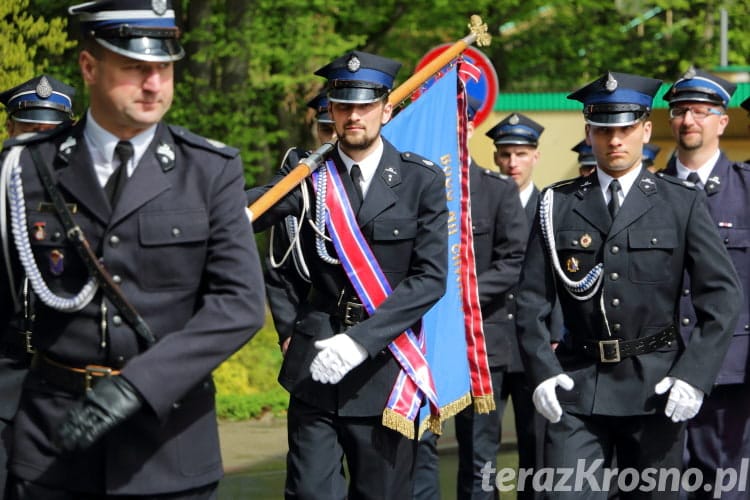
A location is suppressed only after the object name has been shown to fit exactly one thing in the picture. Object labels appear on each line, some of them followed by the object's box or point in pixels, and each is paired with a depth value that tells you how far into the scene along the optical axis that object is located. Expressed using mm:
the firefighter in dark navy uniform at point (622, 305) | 10183
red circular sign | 16920
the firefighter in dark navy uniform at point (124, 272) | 6799
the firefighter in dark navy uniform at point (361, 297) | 10146
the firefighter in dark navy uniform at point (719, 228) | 11968
